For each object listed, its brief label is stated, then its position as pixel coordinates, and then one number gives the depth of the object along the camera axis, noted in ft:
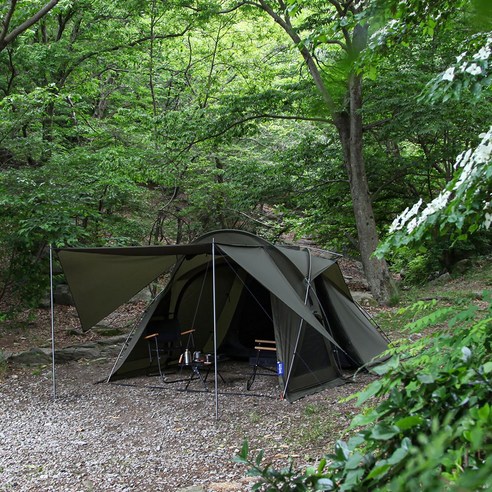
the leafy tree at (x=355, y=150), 29.63
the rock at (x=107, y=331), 31.20
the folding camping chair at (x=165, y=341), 23.04
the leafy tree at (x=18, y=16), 22.68
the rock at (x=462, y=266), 40.07
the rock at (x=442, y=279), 39.52
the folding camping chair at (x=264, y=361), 20.49
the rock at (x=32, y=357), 24.59
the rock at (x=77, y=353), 25.41
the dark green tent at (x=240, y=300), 19.22
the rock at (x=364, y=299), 34.53
